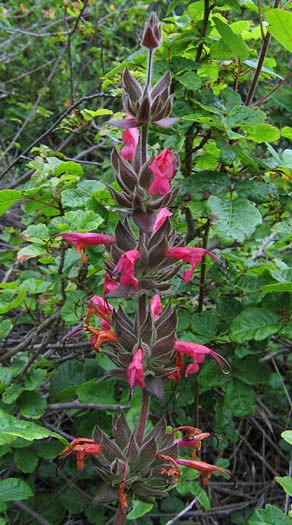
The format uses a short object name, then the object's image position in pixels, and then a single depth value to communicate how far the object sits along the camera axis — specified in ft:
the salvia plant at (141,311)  1.28
